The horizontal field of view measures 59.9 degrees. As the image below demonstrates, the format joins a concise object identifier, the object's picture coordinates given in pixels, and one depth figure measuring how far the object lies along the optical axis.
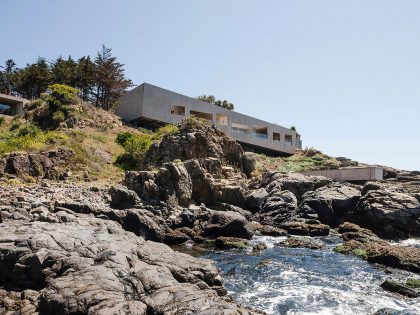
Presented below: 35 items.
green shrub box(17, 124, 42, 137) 44.34
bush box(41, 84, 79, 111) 49.72
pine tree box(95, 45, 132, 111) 63.78
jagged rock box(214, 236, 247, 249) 22.83
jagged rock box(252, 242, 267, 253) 22.46
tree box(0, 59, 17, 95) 73.16
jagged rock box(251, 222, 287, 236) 27.47
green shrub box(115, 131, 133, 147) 47.81
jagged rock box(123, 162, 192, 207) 29.03
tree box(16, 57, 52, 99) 63.28
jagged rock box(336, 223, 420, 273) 19.37
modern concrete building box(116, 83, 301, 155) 55.28
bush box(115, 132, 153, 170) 42.75
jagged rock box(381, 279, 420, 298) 14.84
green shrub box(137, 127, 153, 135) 53.09
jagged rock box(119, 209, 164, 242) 22.53
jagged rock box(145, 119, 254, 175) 40.47
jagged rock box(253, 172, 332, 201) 37.52
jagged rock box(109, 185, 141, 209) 26.44
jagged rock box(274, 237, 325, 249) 23.93
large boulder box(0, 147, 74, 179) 31.69
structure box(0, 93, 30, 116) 58.19
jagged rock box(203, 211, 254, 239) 25.59
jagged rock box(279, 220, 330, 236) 28.39
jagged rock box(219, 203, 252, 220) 31.73
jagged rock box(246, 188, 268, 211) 35.28
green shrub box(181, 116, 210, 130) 43.53
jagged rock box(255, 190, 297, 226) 31.48
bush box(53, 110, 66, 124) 48.34
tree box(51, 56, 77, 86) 59.47
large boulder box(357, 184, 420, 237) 29.02
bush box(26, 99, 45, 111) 55.28
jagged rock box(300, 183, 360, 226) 32.53
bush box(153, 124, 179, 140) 48.59
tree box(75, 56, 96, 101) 59.38
